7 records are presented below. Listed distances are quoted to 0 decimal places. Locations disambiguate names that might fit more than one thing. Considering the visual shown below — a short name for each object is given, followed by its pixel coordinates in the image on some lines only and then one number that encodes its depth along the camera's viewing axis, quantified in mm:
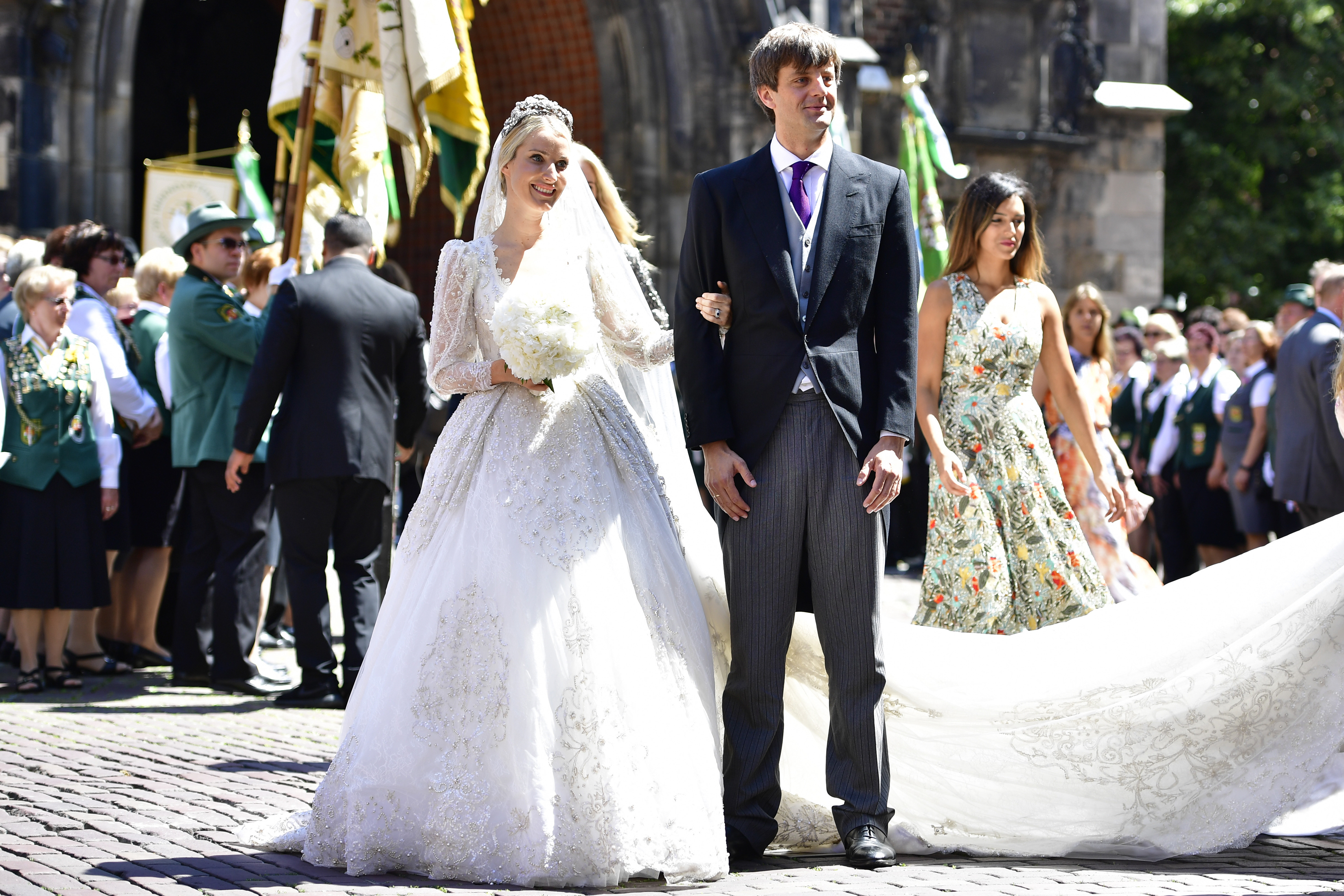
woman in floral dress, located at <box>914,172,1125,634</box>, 10528
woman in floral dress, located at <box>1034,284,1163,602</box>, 12085
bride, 7901
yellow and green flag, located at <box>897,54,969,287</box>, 26594
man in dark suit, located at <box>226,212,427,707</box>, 13997
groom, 8466
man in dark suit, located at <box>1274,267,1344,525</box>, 16796
